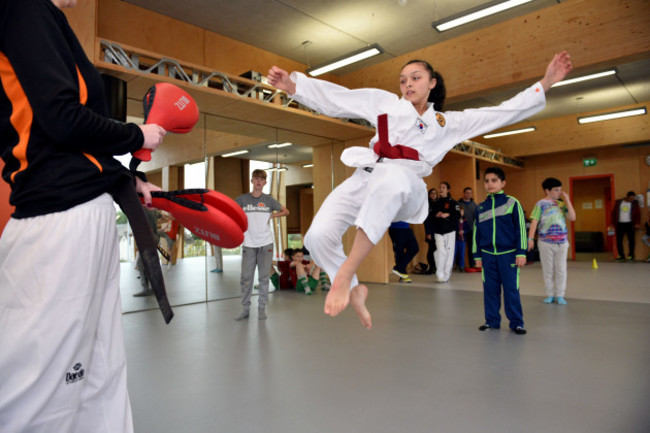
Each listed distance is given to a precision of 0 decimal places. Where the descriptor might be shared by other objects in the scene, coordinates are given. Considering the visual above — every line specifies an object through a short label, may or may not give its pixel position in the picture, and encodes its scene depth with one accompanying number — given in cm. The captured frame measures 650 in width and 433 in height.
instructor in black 101
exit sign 1343
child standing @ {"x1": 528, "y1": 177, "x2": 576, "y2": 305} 566
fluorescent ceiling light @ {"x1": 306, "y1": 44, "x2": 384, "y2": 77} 611
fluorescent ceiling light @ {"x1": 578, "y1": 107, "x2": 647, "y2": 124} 1024
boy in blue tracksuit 431
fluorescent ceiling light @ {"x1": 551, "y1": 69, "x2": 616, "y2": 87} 788
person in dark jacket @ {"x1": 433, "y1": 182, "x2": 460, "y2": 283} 836
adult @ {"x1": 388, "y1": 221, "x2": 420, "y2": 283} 645
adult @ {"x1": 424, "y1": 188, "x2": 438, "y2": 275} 865
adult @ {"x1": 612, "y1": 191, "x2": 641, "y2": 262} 1162
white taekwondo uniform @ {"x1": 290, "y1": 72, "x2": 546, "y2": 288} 181
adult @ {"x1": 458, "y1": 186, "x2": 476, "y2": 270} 1001
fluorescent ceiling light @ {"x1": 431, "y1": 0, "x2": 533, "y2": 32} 488
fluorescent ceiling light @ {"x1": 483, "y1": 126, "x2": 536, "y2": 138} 1218
